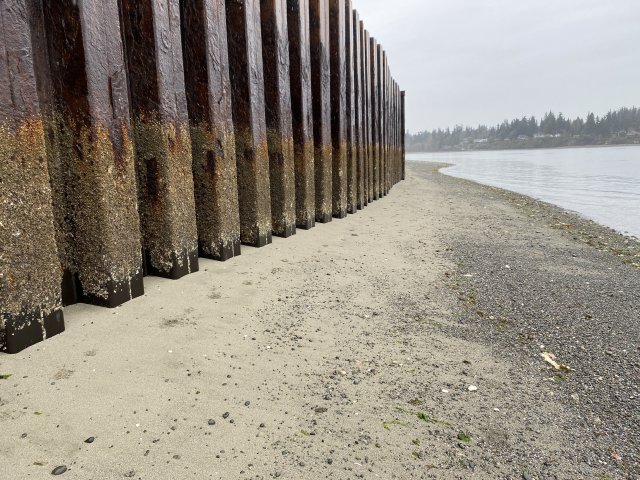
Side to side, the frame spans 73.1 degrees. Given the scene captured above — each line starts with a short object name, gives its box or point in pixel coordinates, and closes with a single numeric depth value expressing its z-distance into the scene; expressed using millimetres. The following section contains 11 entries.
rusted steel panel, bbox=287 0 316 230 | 4820
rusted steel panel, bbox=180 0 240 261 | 3244
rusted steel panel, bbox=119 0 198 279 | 2799
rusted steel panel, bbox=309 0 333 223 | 5559
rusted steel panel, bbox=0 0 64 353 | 1960
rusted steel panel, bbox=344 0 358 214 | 7047
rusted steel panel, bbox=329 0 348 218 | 6418
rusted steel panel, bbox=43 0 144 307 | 2334
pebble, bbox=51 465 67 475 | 1478
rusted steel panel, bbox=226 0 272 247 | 3775
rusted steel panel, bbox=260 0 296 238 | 4297
